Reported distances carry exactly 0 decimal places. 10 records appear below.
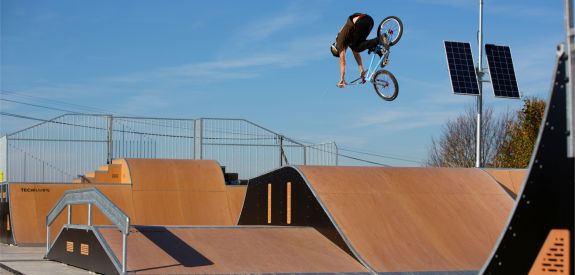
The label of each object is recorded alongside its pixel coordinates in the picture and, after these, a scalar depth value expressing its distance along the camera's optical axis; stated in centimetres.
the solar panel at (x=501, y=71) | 2103
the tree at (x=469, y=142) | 4031
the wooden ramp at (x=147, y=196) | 2067
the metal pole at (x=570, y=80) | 548
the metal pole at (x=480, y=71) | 2058
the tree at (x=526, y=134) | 3084
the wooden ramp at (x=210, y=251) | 1130
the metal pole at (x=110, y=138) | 2452
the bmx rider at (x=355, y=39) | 1319
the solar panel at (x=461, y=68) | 2061
